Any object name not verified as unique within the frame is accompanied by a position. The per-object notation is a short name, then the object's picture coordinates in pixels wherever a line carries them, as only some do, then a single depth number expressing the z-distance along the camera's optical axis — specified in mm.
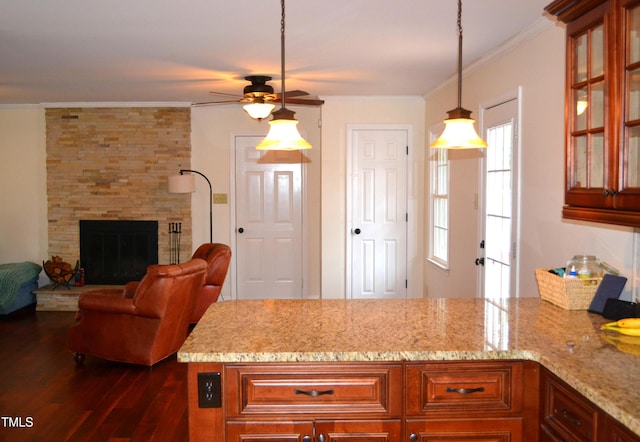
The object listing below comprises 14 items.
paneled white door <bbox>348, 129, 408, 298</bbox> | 6398
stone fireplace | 6883
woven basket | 2590
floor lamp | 6391
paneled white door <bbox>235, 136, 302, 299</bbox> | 7016
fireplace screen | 6973
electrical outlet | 1957
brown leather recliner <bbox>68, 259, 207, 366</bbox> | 4309
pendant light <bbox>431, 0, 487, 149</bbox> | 2387
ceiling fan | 4516
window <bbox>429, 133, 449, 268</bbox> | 5602
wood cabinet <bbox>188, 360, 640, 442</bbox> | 1977
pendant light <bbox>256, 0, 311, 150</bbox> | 2416
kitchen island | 1949
